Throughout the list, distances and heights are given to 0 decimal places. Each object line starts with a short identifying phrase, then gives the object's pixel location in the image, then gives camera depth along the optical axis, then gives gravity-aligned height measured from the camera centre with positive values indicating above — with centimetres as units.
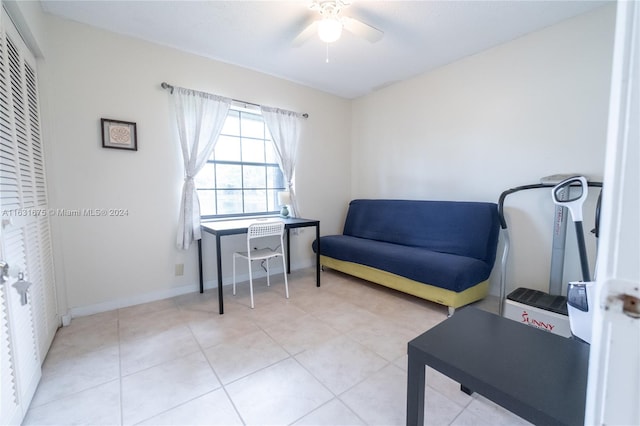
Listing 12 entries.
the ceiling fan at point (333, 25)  194 +122
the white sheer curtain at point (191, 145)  276 +48
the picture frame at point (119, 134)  242 +52
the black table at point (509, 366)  85 -62
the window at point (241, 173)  314 +24
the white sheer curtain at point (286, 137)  339 +69
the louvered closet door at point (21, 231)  126 -21
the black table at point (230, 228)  246 -34
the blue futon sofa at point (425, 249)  242 -59
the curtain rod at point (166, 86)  264 +101
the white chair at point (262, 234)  259 -39
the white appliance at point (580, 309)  123 -53
